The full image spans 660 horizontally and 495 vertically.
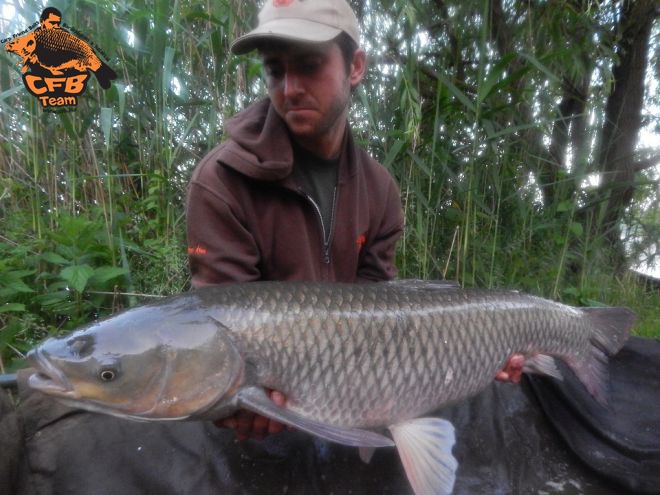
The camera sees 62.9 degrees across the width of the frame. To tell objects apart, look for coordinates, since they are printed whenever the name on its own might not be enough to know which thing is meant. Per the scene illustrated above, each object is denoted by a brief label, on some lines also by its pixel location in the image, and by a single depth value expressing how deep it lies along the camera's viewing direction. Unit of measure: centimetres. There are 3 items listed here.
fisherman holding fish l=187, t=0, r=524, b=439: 139
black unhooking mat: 117
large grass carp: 90
